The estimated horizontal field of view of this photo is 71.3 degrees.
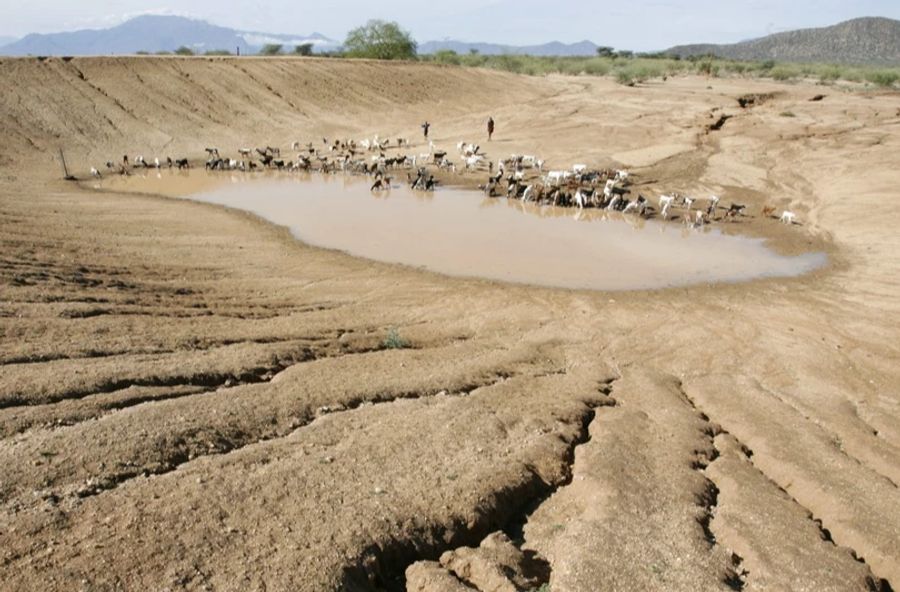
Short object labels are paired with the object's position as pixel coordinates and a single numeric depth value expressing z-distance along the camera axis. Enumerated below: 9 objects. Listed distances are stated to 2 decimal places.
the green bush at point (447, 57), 75.56
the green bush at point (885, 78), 61.19
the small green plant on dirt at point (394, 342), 12.07
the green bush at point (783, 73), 66.50
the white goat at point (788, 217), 23.08
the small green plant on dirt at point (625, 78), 59.22
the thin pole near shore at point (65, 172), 27.24
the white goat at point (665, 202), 23.72
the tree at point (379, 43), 63.34
